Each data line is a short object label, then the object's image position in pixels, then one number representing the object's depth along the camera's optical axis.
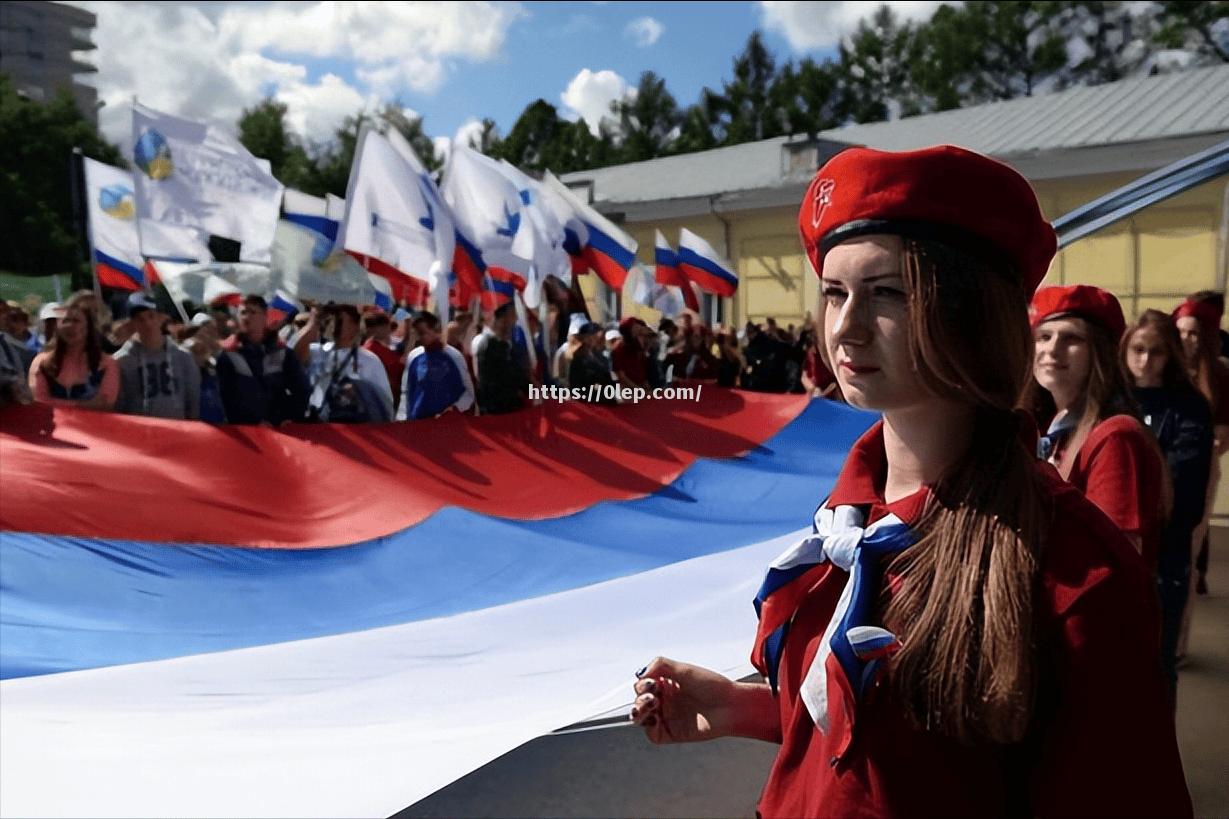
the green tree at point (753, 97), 62.81
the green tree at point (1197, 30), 41.97
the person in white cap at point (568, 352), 10.23
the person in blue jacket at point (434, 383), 8.87
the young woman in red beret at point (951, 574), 1.14
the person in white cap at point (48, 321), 8.73
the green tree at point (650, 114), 69.31
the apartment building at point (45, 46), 113.56
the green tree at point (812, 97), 59.94
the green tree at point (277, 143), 61.12
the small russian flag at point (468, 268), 11.36
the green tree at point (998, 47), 48.72
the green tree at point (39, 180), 47.28
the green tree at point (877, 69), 57.19
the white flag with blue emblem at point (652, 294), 16.86
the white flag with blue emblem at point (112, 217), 14.08
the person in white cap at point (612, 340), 12.20
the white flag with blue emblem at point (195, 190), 10.39
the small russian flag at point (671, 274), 16.66
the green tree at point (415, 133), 68.06
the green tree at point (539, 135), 63.98
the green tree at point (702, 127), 62.31
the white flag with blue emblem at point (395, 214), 10.25
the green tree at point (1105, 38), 46.56
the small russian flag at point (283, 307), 16.30
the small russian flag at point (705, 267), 16.52
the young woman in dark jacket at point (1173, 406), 4.56
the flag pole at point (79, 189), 14.78
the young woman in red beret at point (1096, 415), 2.67
